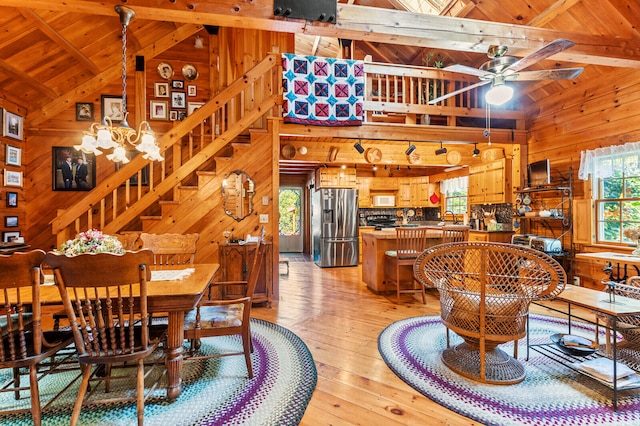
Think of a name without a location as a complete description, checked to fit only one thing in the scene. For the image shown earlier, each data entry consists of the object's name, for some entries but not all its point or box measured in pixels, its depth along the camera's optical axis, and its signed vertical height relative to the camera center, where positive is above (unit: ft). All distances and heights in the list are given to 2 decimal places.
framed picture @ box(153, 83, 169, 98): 15.99 +6.37
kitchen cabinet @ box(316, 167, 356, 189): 23.34 +2.52
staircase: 11.49 +1.36
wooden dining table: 6.08 -1.81
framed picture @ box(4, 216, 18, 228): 12.83 -0.32
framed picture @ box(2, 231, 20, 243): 12.72 -0.93
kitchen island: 15.01 -1.96
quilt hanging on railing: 14.33 +5.82
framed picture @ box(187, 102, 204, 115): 16.24 +5.59
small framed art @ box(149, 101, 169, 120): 15.87 +5.35
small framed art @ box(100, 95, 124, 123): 15.14 +5.30
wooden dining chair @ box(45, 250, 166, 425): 5.16 -1.69
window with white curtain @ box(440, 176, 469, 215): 23.35 +1.36
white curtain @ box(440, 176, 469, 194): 22.99 +1.96
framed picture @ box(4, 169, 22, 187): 12.82 +1.54
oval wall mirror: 13.28 +0.77
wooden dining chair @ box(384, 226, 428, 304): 13.53 -1.80
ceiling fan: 9.28 +4.29
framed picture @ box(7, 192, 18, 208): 12.98 +0.63
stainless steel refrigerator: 22.97 -1.32
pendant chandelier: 7.90 +2.03
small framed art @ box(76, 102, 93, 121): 14.79 +4.97
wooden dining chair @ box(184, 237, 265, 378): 7.00 -2.67
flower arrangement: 6.70 -0.72
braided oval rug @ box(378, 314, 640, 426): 5.96 -4.07
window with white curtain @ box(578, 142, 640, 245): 13.15 +0.96
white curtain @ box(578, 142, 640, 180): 13.33 +2.25
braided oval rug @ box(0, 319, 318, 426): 5.95 -4.04
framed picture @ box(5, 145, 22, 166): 12.91 +2.50
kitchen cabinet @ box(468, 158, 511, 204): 18.89 +1.75
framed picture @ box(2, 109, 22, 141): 12.67 +3.80
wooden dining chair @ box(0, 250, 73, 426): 4.95 -2.18
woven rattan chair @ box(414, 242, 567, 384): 6.78 -2.00
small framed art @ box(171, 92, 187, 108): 16.11 +5.96
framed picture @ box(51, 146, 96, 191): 14.37 +2.09
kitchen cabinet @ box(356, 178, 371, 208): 25.73 +1.45
